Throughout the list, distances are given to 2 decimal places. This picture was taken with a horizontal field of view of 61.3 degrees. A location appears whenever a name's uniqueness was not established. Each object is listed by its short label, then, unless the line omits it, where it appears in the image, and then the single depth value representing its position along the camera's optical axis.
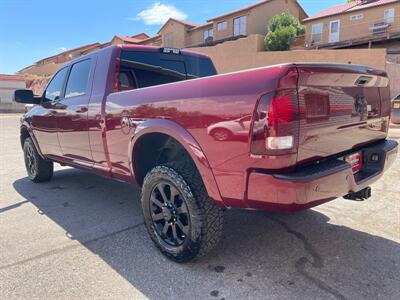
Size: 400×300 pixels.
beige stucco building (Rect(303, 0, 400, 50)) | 27.47
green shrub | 27.08
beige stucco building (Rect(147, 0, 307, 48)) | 33.50
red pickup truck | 2.14
